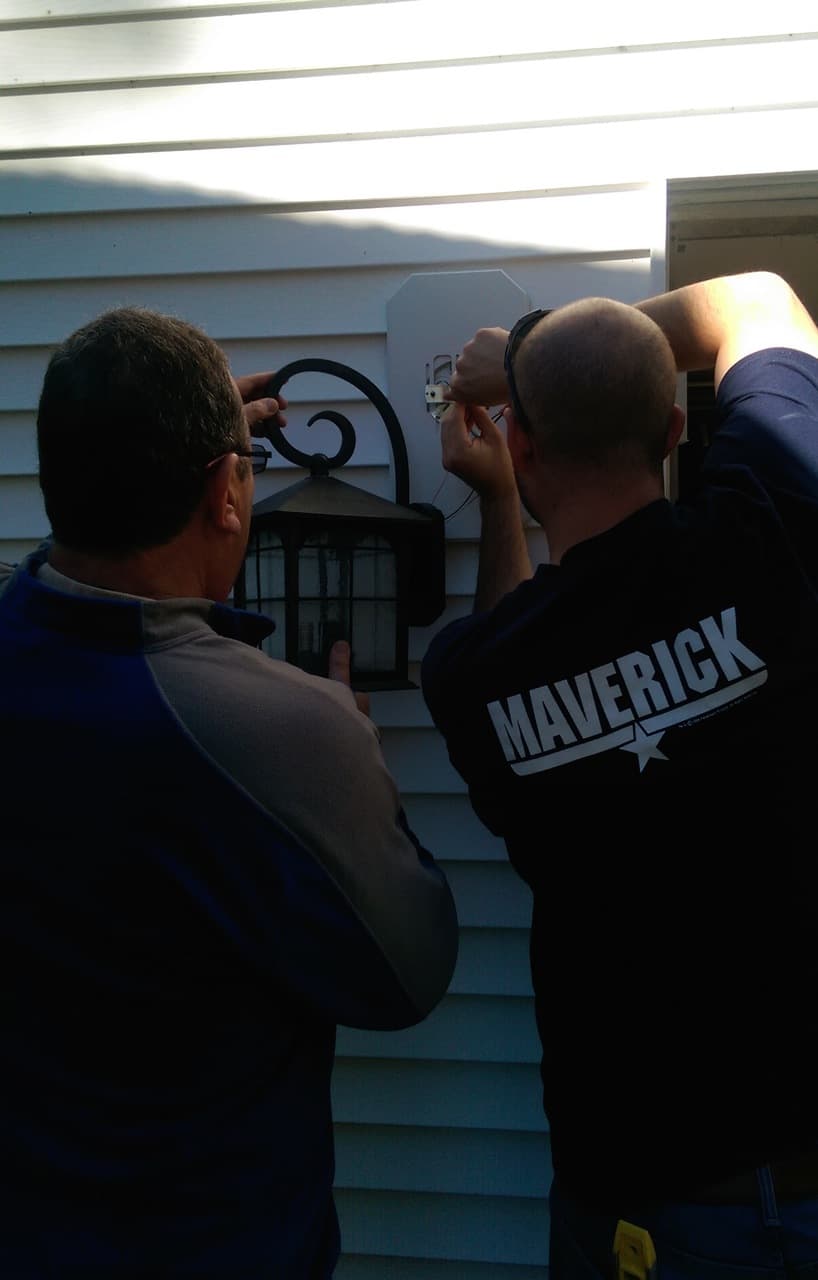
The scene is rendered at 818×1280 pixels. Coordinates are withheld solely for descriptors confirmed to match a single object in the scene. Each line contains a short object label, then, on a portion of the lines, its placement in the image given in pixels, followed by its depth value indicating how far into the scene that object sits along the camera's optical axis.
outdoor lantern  1.70
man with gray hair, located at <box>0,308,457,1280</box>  1.16
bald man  1.25
